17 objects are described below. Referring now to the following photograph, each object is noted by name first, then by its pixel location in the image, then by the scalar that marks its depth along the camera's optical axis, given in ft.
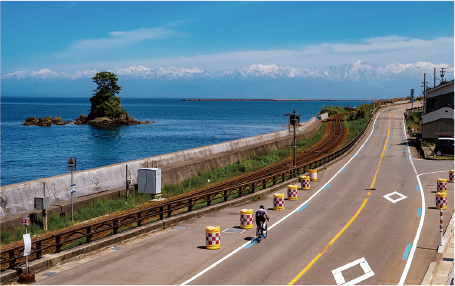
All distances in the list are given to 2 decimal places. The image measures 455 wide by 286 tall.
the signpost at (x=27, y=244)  45.01
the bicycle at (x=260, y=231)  61.52
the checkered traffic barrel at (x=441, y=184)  95.45
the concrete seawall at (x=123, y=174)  80.69
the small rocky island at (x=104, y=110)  453.17
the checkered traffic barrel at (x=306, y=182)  105.91
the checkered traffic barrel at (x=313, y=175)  118.01
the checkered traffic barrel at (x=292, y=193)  93.61
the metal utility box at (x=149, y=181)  105.40
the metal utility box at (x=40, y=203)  75.97
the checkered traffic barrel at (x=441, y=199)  75.55
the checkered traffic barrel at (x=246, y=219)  68.74
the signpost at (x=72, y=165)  78.38
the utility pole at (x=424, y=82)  308.09
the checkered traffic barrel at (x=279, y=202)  83.20
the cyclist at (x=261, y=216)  61.00
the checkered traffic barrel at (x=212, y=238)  57.67
